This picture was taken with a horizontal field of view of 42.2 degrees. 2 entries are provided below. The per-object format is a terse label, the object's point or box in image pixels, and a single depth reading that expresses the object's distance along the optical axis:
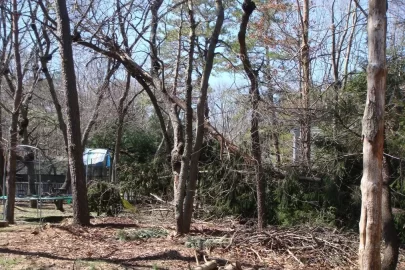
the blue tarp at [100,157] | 21.33
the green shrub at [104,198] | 15.19
